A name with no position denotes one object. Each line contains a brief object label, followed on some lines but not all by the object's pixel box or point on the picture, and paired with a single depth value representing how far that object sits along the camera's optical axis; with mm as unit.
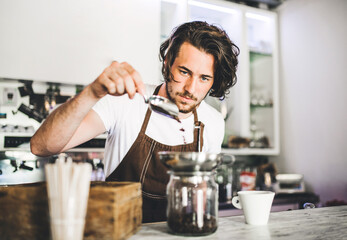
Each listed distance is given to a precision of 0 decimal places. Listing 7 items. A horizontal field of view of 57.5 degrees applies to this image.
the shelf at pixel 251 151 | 2853
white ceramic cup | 1018
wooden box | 762
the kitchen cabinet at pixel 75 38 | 2172
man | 1406
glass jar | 862
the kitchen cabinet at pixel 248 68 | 2851
